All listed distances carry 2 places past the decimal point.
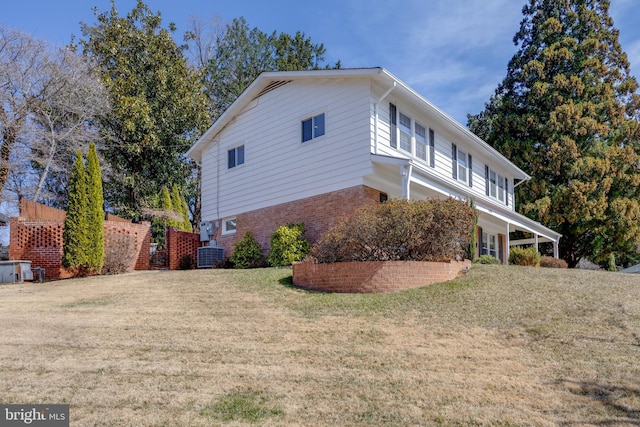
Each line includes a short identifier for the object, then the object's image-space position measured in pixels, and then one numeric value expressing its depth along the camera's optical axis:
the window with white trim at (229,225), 19.19
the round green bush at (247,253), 16.71
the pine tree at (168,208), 23.89
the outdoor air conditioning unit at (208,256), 18.19
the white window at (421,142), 16.71
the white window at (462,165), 19.22
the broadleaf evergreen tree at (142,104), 25.62
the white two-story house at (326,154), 14.70
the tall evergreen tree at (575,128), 25.56
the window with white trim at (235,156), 19.06
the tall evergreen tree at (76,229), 14.62
